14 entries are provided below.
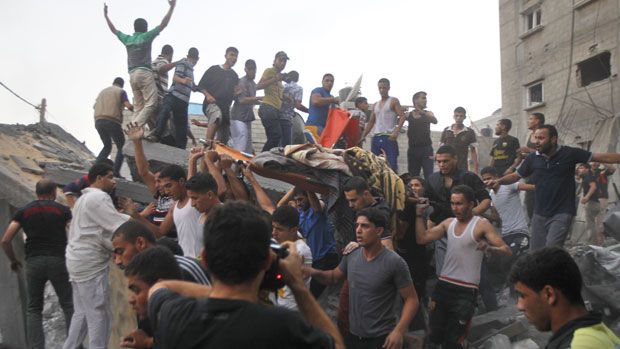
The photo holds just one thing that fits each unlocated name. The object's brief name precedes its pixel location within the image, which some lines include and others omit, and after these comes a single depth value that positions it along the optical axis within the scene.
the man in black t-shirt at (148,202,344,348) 1.62
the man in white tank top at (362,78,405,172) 8.84
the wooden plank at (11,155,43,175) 8.80
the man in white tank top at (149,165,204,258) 4.50
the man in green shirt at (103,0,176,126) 7.55
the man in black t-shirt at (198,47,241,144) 7.97
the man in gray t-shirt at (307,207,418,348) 3.93
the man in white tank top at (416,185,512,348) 4.70
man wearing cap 8.38
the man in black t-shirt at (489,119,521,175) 8.49
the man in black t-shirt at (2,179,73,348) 5.77
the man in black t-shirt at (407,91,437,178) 8.84
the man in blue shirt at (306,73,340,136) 8.85
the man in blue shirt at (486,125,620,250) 5.53
